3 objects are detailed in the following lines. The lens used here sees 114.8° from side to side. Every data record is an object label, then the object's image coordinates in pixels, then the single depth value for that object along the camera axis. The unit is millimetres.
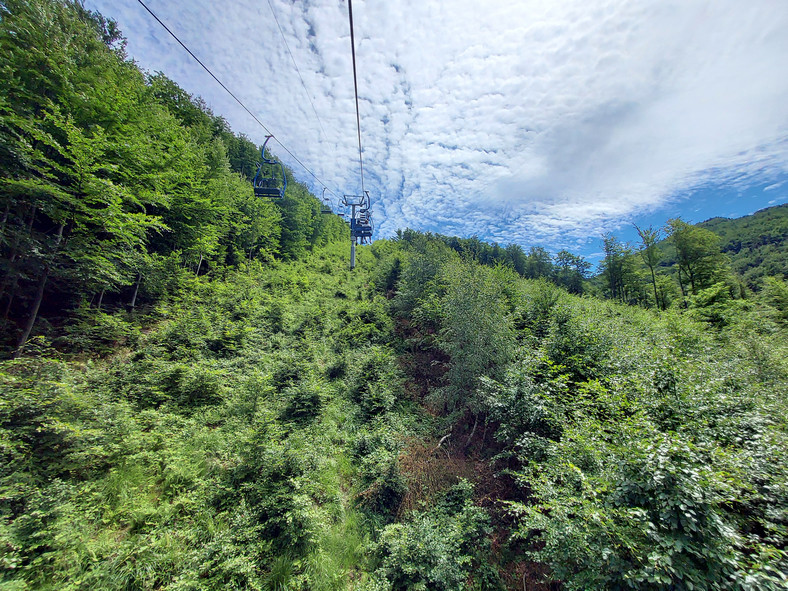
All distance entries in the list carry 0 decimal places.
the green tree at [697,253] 21406
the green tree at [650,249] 22828
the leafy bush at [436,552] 4219
